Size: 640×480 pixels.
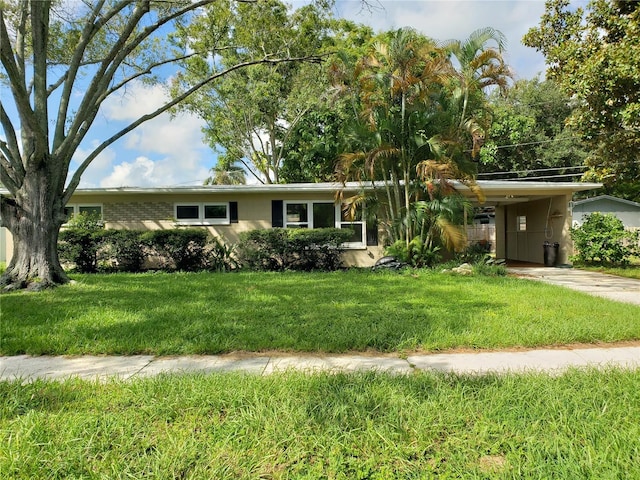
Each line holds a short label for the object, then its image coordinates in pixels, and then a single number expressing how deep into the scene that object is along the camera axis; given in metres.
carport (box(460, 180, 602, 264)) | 11.83
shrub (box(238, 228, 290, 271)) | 10.91
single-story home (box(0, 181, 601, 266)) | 12.16
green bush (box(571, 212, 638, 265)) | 11.65
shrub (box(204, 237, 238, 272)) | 11.27
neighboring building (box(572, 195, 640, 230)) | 21.03
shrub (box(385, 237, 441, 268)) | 10.47
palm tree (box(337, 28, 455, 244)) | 9.95
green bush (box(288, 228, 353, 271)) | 10.84
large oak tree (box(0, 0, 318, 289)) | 7.97
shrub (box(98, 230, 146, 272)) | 10.74
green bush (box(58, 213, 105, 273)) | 10.60
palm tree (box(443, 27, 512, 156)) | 10.09
